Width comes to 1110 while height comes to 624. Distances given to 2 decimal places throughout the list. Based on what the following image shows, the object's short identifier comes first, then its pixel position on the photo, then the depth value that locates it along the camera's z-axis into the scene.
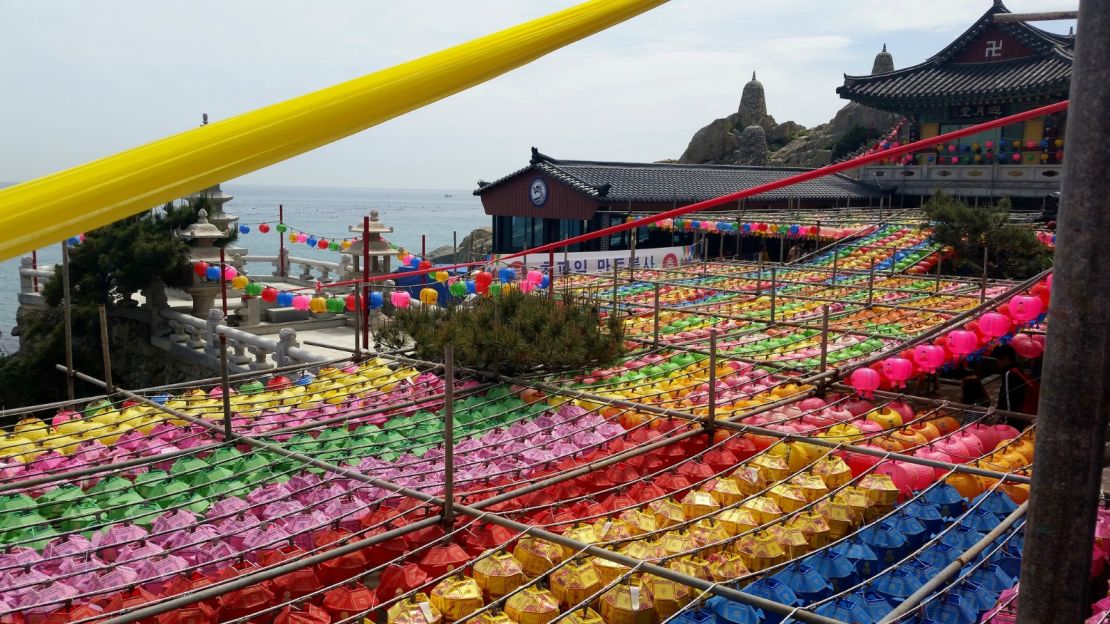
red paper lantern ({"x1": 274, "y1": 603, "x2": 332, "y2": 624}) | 5.77
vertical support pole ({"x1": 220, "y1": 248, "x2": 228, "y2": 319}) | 19.04
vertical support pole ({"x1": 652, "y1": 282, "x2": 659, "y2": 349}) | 12.03
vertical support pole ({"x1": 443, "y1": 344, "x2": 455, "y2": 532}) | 6.18
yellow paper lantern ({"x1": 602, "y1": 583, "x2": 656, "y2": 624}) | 5.86
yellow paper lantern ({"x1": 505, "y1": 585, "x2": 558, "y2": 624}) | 5.91
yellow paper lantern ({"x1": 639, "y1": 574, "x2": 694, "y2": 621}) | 5.95
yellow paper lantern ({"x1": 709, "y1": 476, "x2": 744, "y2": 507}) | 7.72
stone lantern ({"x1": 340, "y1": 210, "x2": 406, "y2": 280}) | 20.30
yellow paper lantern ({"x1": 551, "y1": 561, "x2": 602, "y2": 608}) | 6.13
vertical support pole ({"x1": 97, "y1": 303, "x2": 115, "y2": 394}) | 9.98
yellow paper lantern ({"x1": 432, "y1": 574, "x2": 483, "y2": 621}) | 5.98
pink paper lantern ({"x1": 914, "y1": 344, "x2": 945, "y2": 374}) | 10.24
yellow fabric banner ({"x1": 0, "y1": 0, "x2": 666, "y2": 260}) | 2.65
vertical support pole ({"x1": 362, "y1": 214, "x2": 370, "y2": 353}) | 17.61
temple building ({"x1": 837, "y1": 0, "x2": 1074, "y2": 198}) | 28.91
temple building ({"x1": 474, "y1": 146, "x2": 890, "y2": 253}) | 27.94
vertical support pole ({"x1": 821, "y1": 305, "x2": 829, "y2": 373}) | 10.40
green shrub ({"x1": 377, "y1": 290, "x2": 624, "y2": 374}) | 10.87
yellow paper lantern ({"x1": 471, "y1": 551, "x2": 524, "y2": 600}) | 6.23
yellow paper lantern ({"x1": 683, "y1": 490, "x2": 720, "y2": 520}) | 7.44
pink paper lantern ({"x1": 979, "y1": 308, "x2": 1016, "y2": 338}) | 10.19
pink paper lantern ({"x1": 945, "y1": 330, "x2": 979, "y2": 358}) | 10.18
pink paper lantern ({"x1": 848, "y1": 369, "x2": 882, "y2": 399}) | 9.97
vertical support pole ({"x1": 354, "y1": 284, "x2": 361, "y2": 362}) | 12.13
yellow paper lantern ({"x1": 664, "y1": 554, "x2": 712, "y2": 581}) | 6.37
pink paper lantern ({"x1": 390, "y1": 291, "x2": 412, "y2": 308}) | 16.77
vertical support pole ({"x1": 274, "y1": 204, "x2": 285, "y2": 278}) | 28.84
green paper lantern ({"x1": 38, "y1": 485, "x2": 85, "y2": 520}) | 7.55
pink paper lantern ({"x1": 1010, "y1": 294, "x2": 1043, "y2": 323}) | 9.88
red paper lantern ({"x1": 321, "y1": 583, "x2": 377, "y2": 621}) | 5.95
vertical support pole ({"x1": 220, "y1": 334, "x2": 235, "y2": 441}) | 8.37
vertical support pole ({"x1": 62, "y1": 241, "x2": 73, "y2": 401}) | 11.35
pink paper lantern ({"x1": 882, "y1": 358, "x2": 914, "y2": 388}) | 10.05
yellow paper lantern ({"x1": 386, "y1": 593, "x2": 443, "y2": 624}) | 5.74
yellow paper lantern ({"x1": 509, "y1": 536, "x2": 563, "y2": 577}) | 6.45
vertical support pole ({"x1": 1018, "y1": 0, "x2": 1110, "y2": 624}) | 1.97
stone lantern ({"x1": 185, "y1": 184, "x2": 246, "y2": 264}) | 21.86
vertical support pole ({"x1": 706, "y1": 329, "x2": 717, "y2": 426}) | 8.50
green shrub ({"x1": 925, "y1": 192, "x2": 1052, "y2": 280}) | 19.66
